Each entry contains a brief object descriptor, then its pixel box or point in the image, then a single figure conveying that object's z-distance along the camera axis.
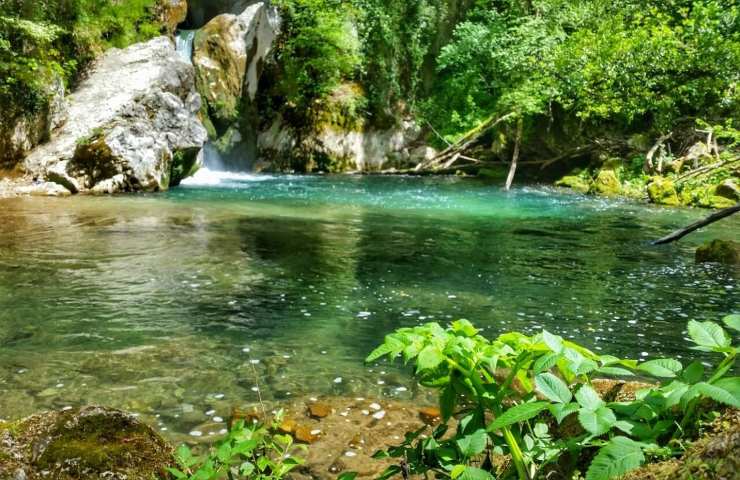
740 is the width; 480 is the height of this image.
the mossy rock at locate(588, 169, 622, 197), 19.95
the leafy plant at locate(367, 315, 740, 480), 1.65
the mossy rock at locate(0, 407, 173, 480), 2.30
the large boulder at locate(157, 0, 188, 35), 23.83
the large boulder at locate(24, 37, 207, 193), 16.55
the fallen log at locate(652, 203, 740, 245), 5.52
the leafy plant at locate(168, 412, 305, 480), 1.94
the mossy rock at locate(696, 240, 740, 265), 9.45
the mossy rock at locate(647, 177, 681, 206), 17.16
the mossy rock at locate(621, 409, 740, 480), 1.44
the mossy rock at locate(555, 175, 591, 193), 21.52
